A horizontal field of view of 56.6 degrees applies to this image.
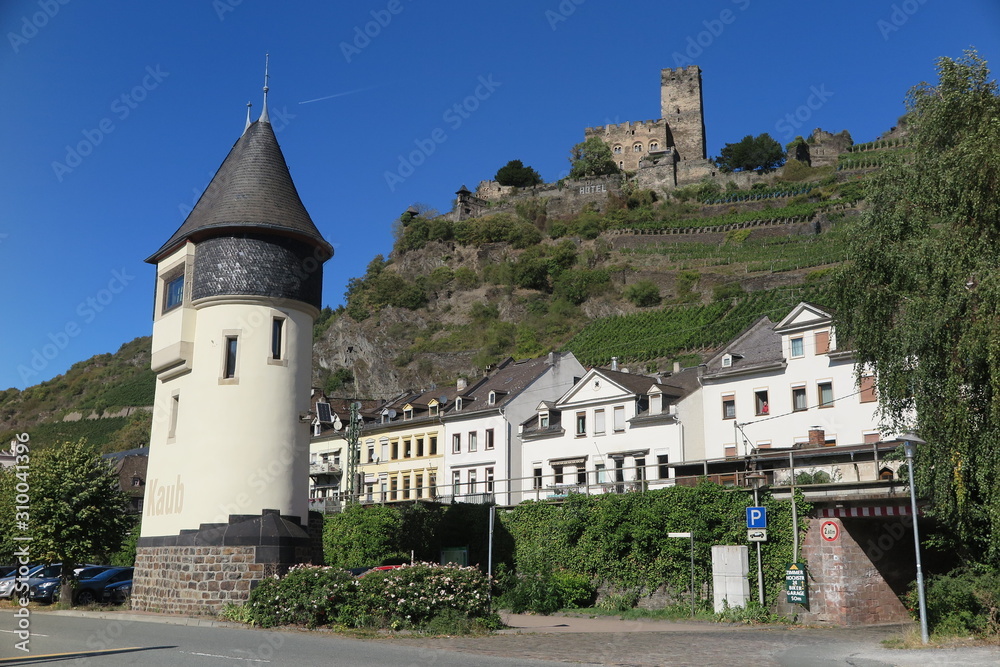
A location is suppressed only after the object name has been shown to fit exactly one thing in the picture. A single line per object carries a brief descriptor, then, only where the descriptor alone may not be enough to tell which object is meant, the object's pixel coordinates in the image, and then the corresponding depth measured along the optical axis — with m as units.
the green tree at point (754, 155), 124.56
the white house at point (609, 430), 42.47
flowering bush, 20.39
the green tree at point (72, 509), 28.19
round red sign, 24.05
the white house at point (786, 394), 37.03
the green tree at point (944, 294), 17.52
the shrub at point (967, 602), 18.41
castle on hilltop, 134.12
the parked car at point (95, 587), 29.81
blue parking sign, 25.20
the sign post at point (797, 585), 24.00
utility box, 25.67
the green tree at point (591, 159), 128.25
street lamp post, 17.84
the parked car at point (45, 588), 30.98
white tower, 24.48
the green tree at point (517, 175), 133.12
